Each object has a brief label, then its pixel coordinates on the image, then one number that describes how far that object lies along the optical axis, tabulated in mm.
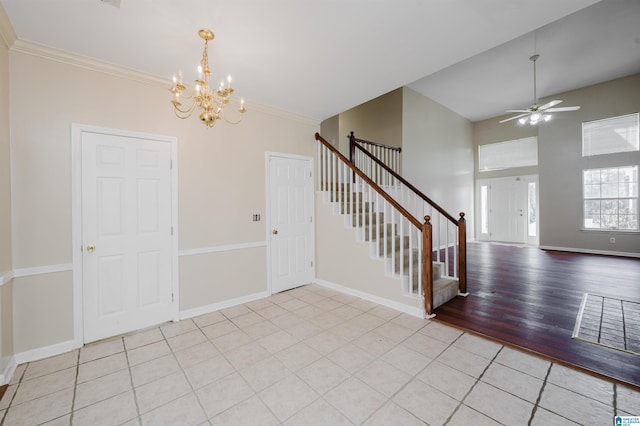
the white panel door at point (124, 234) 2592
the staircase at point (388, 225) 3070
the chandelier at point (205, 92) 1986
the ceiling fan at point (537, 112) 4660
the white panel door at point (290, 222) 3959
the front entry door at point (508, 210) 7727
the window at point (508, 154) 7555
